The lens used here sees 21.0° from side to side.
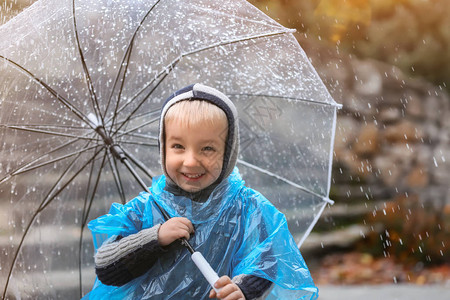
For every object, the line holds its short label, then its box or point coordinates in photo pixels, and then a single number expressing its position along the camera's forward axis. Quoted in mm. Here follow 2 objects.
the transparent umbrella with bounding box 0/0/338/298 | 2540
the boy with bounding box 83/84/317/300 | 2339
